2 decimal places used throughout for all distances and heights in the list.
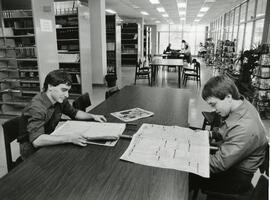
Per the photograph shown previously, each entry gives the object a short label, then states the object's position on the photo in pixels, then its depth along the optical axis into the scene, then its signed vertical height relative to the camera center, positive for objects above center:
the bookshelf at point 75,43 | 5.48 +0.15
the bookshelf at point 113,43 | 7.71 +0.22
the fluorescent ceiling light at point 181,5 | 9.84 +1.96
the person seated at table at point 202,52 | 17.92 -0.18
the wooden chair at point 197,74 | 7.34 -0.79
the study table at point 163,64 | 7.58 -0.46
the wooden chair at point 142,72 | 7.51 -0.72
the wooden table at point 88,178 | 0.93 -0.57
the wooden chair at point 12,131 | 1.65 -0.59
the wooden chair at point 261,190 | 0.93 -0.57
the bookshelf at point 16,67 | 4.34 -0.33
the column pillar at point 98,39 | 6.98 +0.33
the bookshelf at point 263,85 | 4.52 -0.71
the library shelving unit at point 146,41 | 15.12 +0.58
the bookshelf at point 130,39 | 12.37 +0.57
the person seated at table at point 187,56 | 11.33 -0.31
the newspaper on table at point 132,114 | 1.87 -0.54
